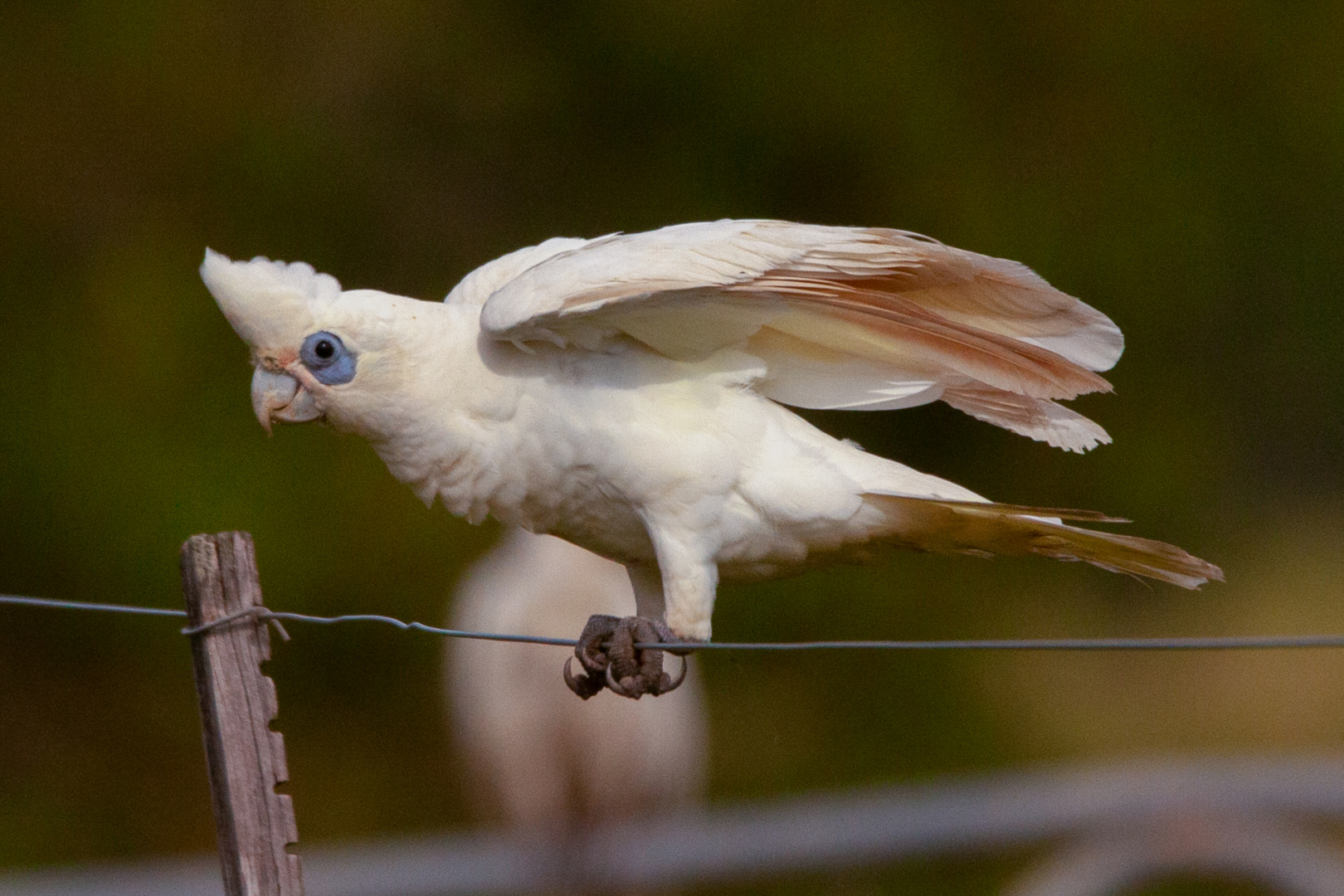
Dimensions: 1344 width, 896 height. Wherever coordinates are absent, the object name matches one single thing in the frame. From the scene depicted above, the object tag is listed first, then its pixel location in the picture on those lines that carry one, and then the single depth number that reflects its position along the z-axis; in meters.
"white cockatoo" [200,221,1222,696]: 6.75
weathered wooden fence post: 6.67
